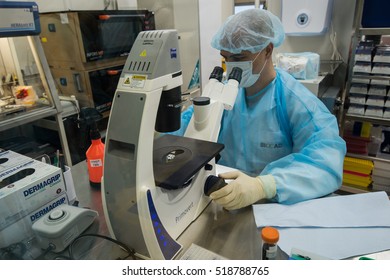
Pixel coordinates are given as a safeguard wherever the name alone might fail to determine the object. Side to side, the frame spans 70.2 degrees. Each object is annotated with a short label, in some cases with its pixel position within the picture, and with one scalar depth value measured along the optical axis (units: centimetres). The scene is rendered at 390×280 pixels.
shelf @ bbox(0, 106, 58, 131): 150
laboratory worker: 83
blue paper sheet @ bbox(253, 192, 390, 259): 64
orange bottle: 92
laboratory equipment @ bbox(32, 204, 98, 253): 66
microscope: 57
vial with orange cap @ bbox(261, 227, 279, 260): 52
